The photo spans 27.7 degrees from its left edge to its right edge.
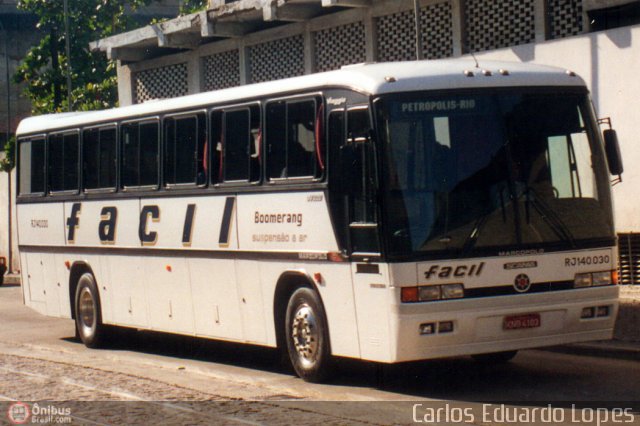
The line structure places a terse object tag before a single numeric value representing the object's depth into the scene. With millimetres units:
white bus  10727
